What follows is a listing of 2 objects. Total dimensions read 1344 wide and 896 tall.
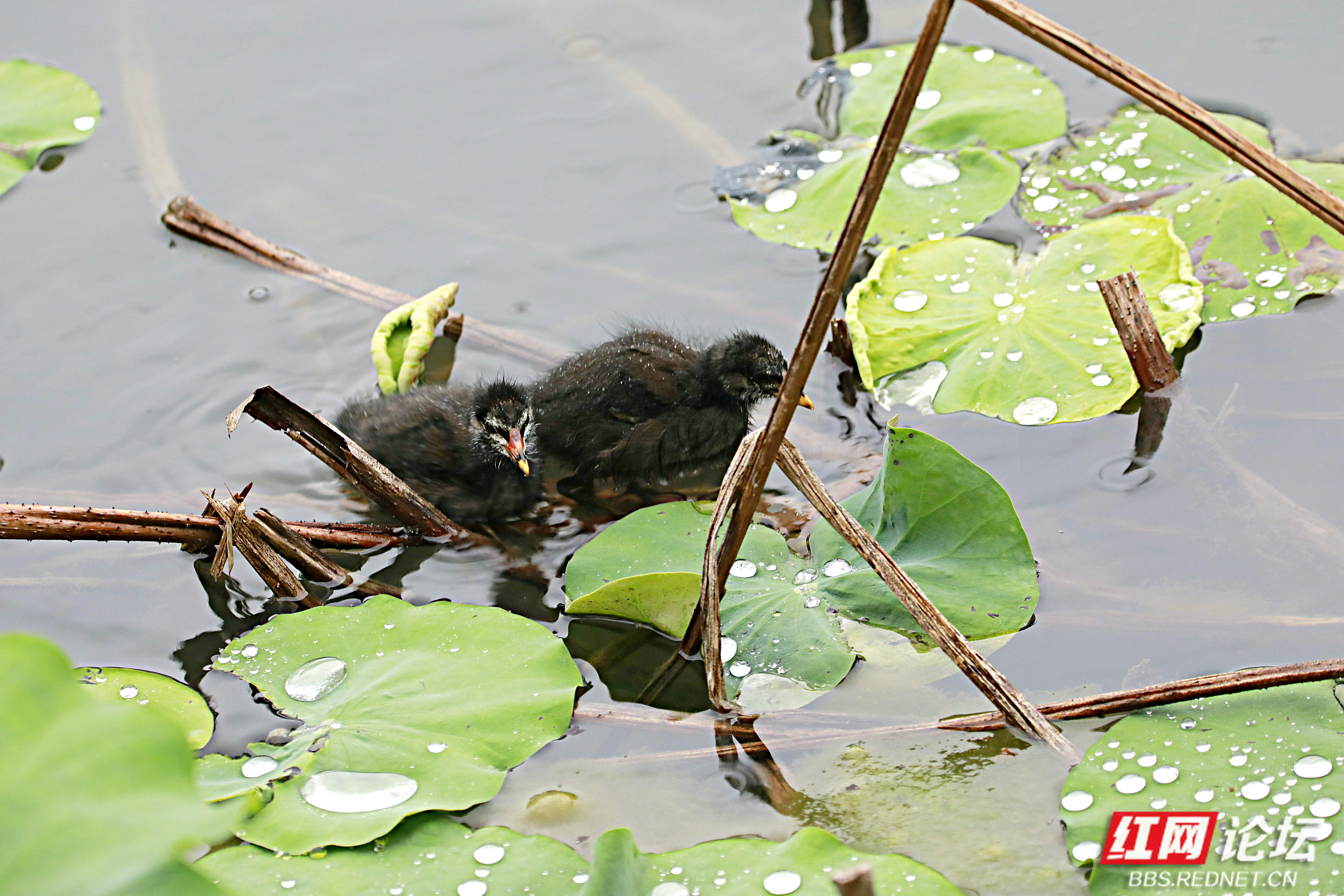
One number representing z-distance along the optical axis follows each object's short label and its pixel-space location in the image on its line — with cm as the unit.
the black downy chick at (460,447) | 603
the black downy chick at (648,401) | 641
